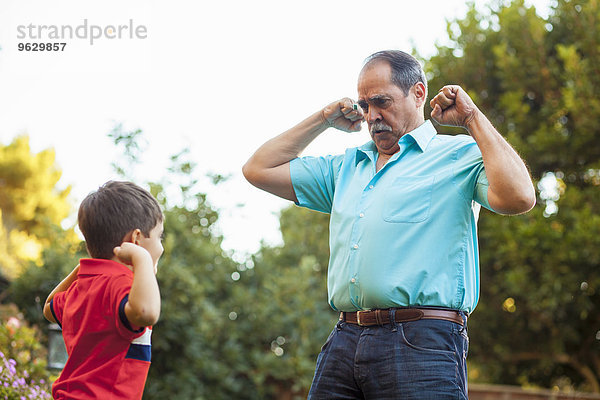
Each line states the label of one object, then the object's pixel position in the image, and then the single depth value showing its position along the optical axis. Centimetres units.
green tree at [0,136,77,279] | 2072
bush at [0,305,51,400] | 332
